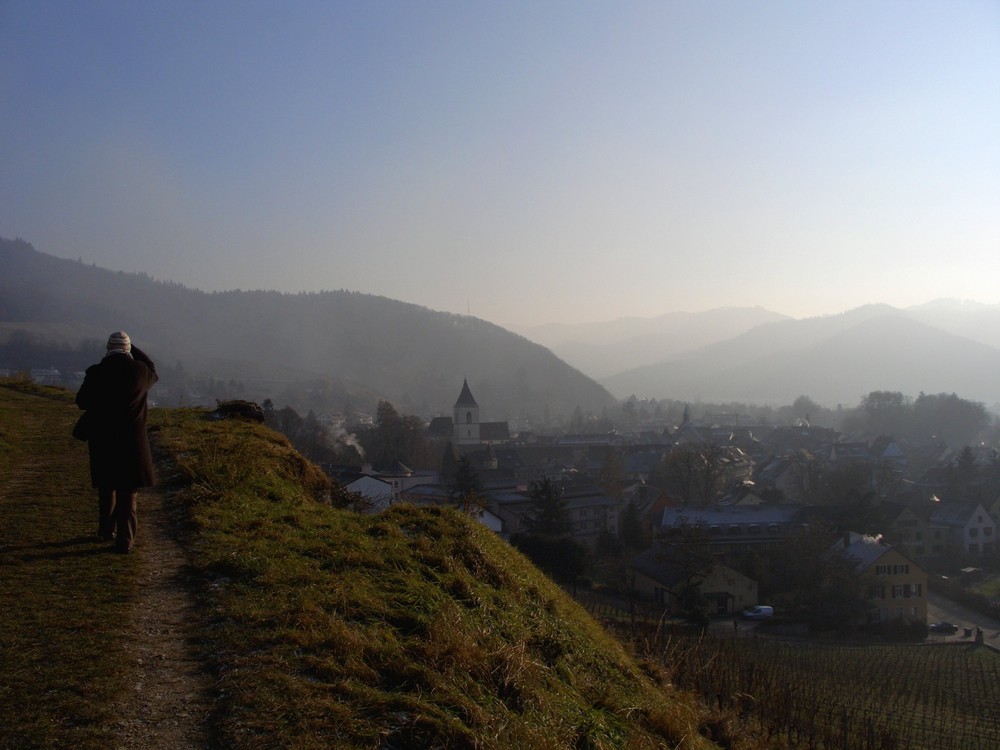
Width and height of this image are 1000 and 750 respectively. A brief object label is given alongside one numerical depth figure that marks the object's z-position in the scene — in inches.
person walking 212.1
